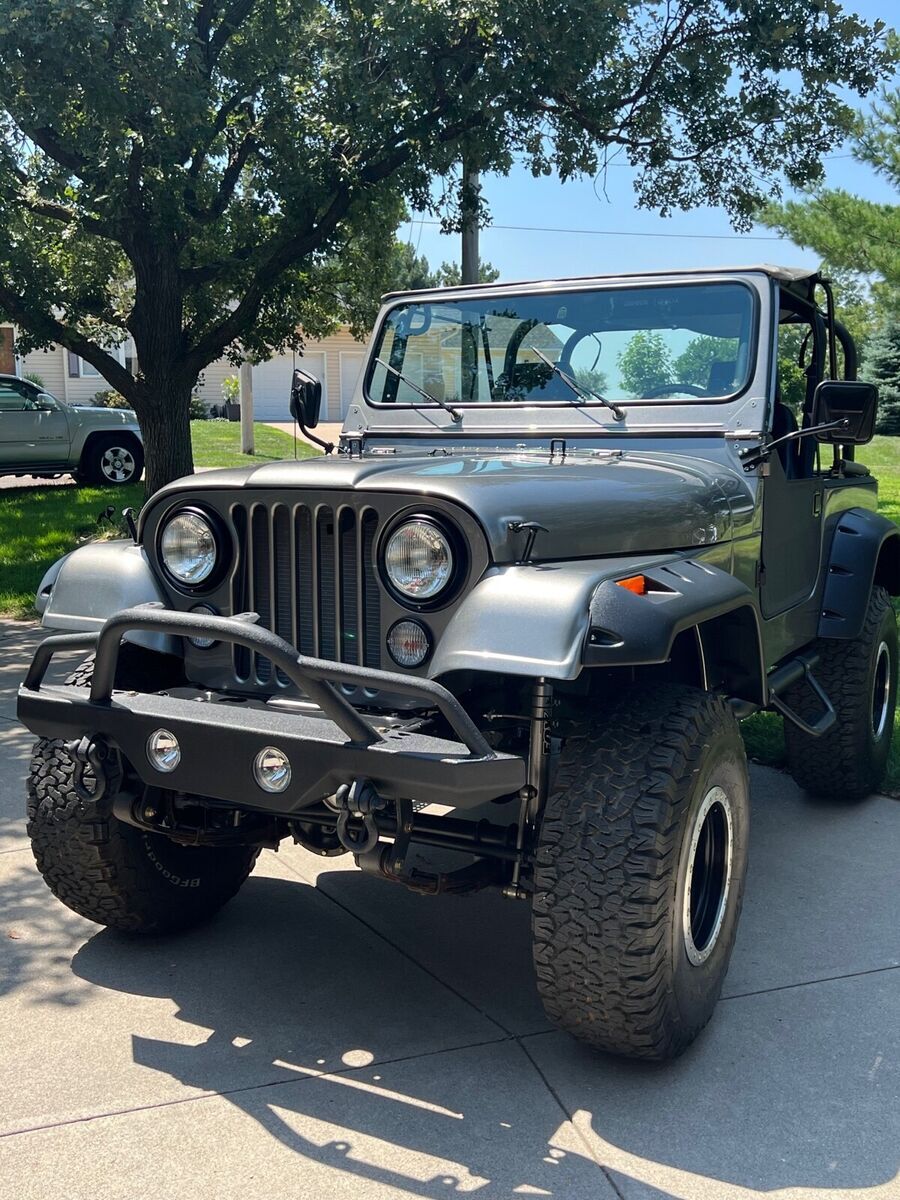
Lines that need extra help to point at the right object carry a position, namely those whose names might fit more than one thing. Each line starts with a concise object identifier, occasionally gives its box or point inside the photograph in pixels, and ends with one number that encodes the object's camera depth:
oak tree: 7.92
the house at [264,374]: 31.77
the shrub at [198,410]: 28.85
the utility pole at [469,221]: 9.85
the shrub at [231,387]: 27.30
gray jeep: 2.69
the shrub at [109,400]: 25.61
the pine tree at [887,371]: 26.78
